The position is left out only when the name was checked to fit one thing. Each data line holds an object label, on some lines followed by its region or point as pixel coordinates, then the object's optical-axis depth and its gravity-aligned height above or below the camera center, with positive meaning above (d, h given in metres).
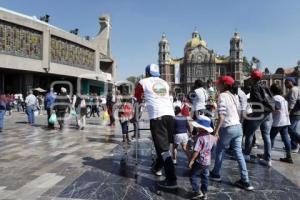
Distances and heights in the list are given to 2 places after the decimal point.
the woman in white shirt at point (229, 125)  3.46 -0.29
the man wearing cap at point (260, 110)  4.40 -0.07
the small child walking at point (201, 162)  3.11 -0.75
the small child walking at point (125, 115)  5.95 -0.22
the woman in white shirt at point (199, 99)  4.84 +0.15
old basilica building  75.01 +13.60
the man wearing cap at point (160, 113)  3.36 -0.10
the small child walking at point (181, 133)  4.14 -0.48
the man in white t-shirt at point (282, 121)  4.82 -0.31
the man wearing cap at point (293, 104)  5.20 +0.05
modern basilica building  21.39 +5.27
